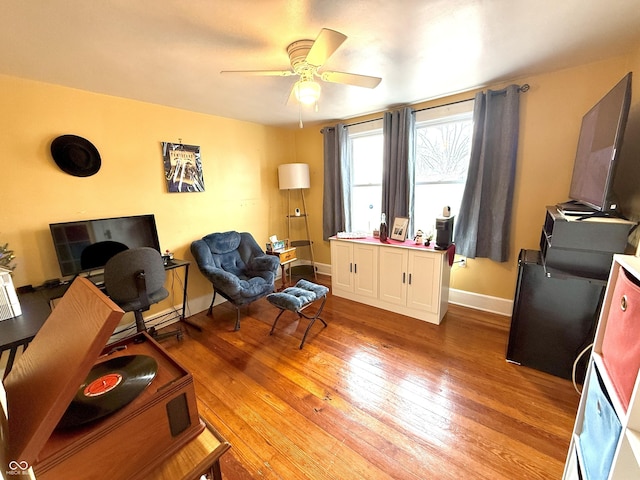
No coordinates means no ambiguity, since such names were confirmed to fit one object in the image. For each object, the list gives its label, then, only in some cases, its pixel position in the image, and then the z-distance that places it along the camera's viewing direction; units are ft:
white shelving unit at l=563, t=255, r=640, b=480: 2.35
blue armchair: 8.82
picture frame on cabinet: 9.98
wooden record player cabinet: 1.54
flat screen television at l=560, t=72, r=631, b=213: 4.54
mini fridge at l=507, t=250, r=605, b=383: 5.81
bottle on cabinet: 10.14
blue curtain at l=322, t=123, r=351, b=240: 11.93
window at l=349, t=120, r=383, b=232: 11.60
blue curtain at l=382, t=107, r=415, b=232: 9.93
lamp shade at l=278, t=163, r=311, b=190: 12.42
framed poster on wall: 9.36
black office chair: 6.72
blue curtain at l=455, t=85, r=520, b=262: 8.08
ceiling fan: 5.44
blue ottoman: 7.93
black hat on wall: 7.16
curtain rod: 7.78
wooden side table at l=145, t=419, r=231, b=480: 2.12
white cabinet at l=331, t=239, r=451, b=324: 8.79
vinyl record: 1.94
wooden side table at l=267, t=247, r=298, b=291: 11.97
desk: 4.26
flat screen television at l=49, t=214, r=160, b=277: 7.11
